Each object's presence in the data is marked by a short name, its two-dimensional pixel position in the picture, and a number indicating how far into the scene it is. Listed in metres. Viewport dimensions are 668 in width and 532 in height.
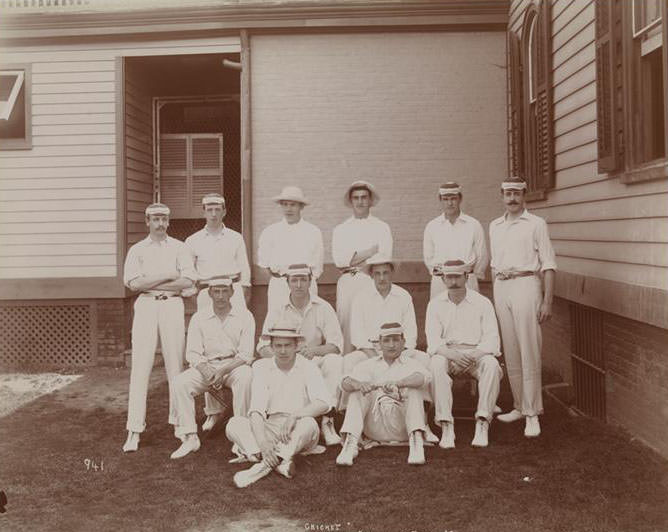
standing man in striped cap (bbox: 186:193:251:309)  6.96
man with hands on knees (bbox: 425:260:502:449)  5.97
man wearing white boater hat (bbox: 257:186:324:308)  7.20
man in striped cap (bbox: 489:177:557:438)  6.27
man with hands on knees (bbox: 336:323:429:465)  5.67
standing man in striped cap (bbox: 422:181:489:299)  6.88
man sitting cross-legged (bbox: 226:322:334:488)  5.46
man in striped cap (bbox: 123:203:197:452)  6.33
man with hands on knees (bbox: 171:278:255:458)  6.07
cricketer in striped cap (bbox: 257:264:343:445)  6.31
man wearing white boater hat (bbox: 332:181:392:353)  7.17
